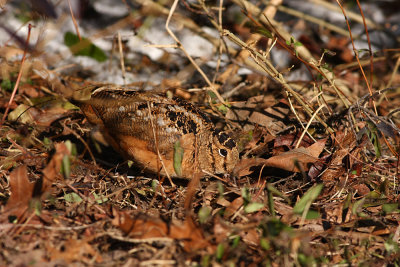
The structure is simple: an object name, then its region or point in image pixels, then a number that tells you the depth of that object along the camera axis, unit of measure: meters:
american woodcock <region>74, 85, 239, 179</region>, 6.43
